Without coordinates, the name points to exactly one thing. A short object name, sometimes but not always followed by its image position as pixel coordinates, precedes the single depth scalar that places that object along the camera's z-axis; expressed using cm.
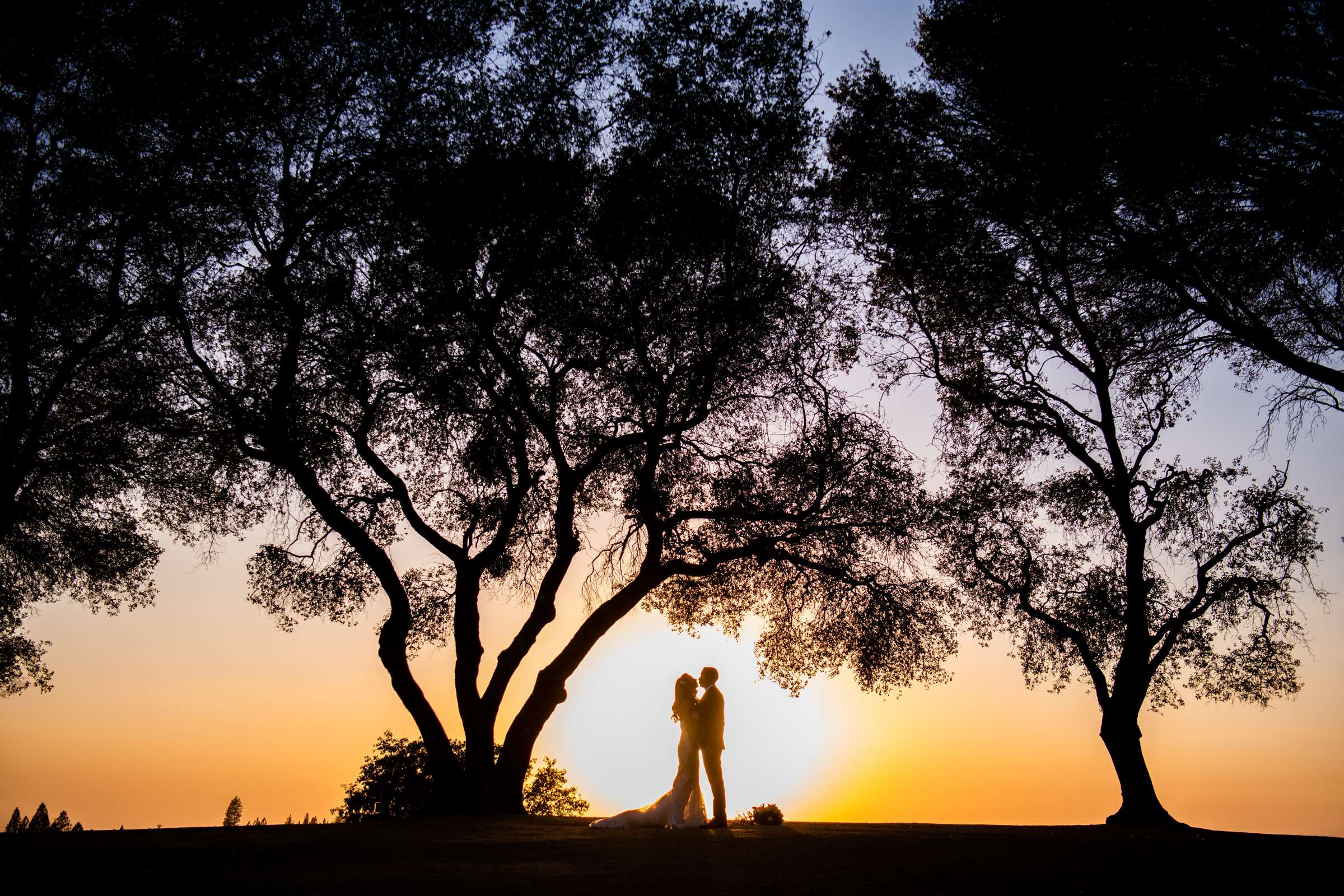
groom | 1373
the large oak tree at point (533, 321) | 1792
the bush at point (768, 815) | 1569
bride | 1398
